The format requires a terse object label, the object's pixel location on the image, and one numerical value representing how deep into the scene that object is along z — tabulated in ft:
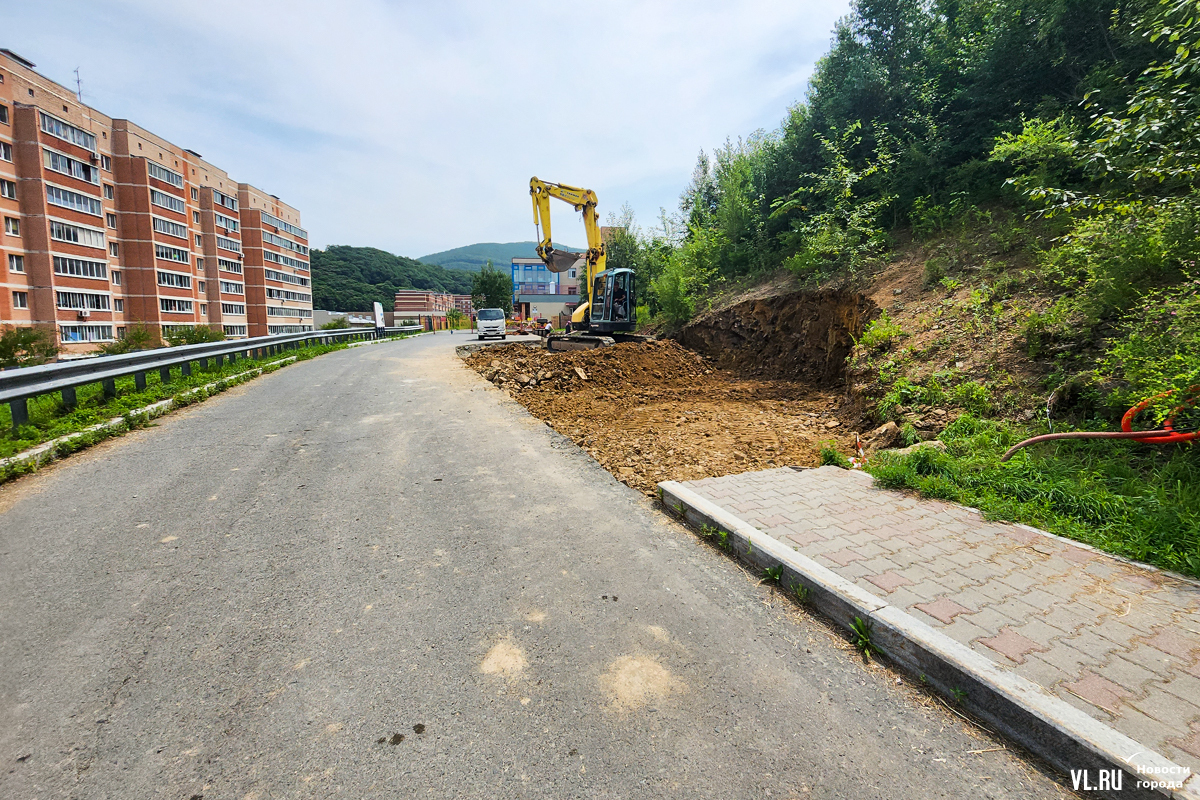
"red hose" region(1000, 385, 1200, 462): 12.97
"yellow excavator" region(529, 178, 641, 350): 56.75
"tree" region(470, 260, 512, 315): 277.64
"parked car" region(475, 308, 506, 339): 108.88
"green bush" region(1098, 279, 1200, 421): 13.61
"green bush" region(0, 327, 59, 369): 41.98
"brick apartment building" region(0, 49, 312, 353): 125.59
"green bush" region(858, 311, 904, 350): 27.07
